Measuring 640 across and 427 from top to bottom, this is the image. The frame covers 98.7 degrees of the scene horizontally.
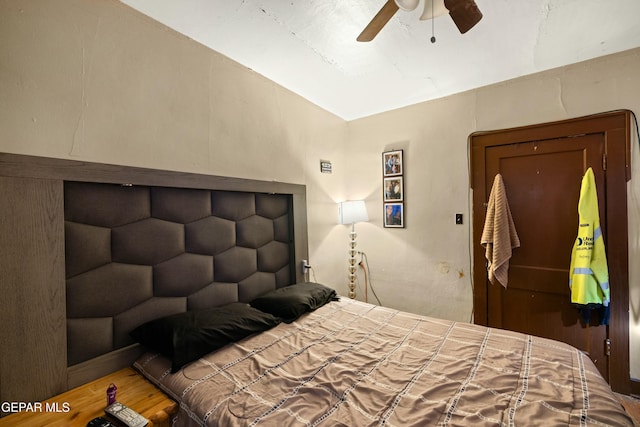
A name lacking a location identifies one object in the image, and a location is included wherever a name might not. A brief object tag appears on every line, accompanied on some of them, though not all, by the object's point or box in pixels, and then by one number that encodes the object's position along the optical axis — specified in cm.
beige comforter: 105
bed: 110
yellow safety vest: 202
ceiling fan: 129
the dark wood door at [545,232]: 220
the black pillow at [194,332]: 138
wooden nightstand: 111
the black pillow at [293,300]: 198
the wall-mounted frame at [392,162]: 305
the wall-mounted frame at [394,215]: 305
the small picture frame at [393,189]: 305
